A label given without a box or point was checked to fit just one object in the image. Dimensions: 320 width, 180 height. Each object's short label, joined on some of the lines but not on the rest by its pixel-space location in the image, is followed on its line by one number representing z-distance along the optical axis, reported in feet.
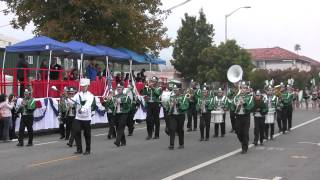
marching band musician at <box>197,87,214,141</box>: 58.54
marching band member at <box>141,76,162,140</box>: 60.78
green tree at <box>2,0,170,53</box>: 92.22
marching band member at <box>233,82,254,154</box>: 48.16
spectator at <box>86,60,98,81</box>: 78.74
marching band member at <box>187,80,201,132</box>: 66.95
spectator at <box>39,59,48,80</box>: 71.30
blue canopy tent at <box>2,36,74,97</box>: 70.23
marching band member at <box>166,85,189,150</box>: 50.19
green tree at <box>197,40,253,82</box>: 174.70
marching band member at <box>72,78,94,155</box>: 44.80
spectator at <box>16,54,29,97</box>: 66.45
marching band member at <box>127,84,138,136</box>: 55.51
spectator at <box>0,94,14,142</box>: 58.19
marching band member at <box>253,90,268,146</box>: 53.72
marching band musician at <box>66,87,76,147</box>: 49.52
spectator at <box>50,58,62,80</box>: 72.60
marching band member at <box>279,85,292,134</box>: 68.03
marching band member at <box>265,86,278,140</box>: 58.34
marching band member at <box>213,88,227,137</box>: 60.13
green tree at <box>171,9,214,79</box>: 202.08
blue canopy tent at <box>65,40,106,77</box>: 75.15
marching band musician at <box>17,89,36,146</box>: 52.53
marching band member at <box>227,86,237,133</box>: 59.10
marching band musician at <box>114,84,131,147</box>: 51.16
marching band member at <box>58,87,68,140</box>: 57.88
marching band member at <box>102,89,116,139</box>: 53.94
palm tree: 491.35
